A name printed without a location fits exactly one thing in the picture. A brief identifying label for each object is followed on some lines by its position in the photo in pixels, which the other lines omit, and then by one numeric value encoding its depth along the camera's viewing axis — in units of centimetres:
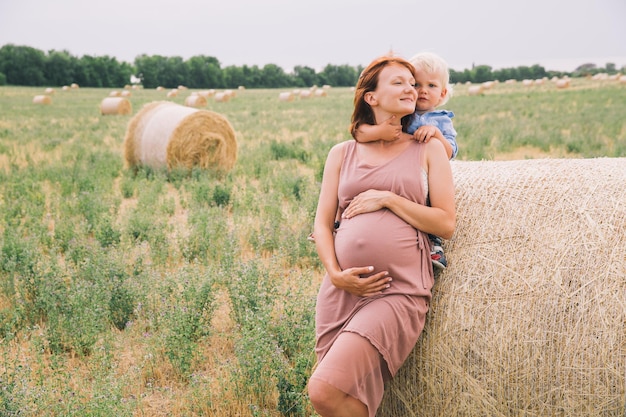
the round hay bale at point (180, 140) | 992
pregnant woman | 256
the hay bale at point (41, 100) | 3142
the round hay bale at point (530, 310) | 257
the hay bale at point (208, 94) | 4018
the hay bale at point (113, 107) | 2488
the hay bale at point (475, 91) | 3769
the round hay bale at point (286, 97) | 3691
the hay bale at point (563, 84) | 4132
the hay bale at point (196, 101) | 2950
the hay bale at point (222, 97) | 3597
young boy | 319
